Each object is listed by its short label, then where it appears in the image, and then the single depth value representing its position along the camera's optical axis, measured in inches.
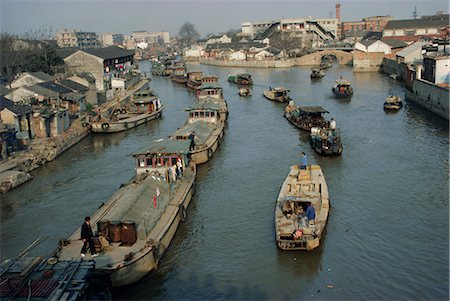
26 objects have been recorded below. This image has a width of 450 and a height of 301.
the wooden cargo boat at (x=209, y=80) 2424.3
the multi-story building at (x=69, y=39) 7327.8
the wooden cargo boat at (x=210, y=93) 2000.5
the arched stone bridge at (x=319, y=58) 4315.9
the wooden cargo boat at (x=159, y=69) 3993.1
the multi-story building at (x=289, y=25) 5600.4
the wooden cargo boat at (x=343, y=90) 2311.8
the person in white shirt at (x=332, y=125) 1374.0
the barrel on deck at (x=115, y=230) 670.8
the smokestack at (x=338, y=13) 6807.1
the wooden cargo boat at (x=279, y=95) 2268.7
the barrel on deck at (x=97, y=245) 650.2
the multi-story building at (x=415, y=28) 4480.8
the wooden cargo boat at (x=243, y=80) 2999.5
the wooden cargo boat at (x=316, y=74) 3164.4
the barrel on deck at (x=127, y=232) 671.1
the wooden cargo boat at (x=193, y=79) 2882.6
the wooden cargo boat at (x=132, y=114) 1699.1
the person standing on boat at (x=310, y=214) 768.9
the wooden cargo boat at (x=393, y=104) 1931.8
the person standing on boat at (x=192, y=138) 1243.7
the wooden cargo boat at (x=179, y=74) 3266.2
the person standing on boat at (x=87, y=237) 639.8
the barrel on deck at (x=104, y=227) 676.7
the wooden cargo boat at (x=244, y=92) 2541.8
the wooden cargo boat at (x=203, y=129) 1268.0
